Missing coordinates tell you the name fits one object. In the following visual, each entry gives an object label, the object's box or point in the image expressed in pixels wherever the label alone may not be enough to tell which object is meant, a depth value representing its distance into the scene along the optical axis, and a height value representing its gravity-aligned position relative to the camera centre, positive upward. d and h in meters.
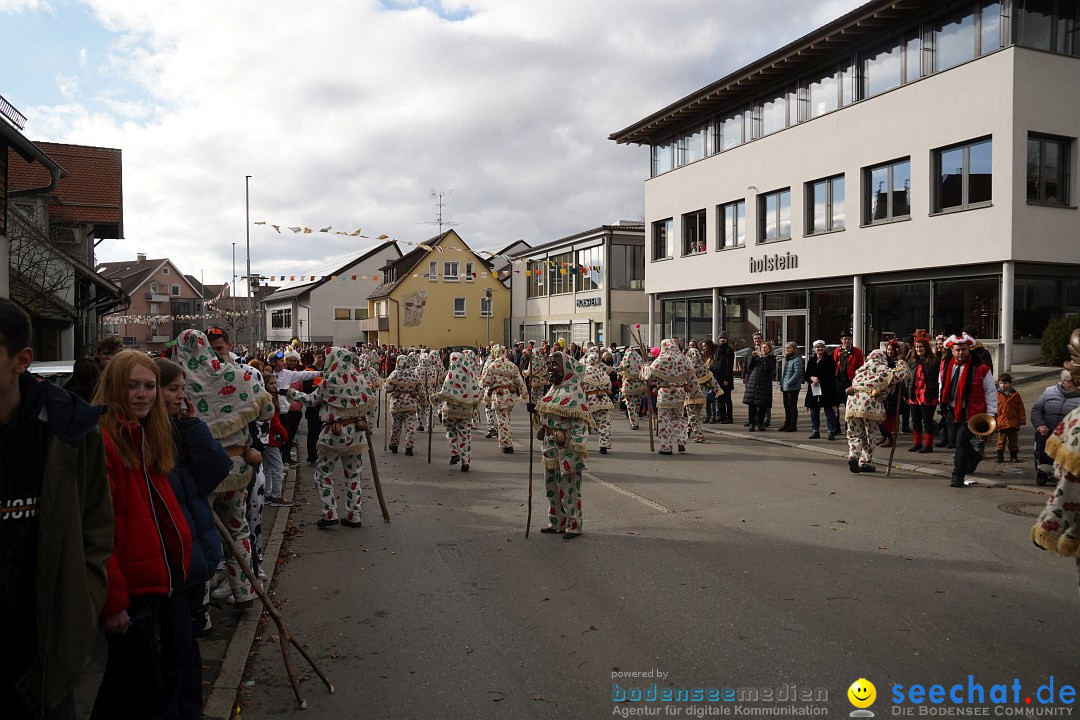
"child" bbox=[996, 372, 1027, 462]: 11.86 -0.99
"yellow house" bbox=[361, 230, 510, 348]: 54.53 +3.48
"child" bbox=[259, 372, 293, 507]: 8.11 -1.46
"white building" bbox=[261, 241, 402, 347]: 62.44 +4.07
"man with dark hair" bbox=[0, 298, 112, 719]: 2.56 -0.63
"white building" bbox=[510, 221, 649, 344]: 37.62 +3.35
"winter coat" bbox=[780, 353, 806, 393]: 16.70 -0.49
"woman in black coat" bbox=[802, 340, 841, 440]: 15.49 -0.76
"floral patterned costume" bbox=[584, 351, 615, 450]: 13.83 -0.89
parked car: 9.02 -0.23
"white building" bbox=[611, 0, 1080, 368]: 17.95 +4.77
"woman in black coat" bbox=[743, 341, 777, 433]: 17.14 -0.66
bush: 17.25 +0.29
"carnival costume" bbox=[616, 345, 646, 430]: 15.89 -0.65
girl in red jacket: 3.14 -0.81
